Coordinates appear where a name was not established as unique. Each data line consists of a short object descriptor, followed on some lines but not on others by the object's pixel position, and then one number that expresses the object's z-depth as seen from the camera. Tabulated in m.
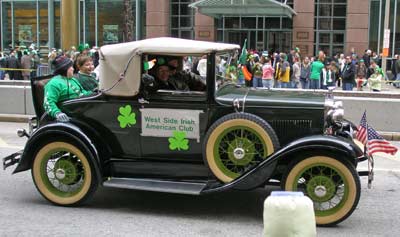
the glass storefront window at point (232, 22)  30.30
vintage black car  5.62
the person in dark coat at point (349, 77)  18.03
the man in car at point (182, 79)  6.36
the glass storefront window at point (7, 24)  34.06
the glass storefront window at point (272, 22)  29.81
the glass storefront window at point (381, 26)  28.28
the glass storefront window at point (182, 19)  31.00
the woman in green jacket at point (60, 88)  6.30
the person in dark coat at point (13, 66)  22.47
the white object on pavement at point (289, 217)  3.30
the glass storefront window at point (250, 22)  30.06
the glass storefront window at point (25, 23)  33.62
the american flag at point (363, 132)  6.14
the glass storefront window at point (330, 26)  28.97
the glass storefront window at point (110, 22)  32.28
